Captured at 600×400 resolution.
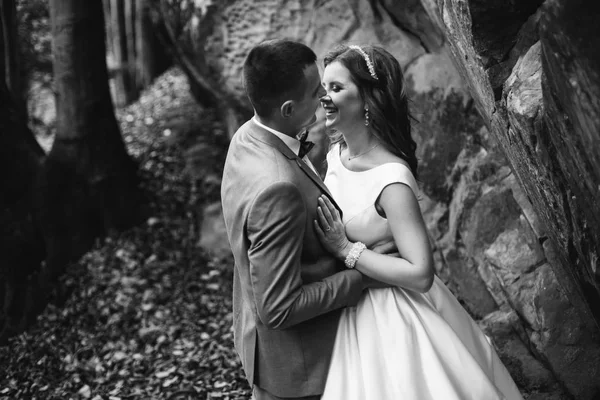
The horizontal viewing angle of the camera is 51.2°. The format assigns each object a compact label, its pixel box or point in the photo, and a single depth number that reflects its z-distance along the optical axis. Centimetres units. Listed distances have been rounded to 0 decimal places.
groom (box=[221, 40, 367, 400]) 232
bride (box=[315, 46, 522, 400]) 253
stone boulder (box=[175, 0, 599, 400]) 276
